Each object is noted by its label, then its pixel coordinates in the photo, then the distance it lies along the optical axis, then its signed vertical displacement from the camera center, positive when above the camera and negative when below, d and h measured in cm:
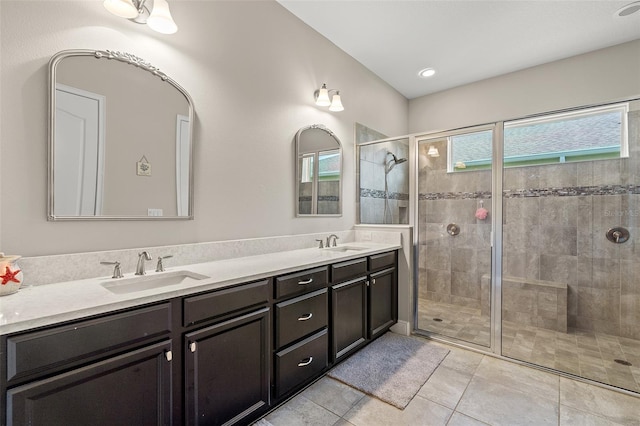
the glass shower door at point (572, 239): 257 -24
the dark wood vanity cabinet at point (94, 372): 92 -55
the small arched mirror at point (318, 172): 267 +41
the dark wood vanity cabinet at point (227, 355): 131 -68
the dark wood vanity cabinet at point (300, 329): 169 -71
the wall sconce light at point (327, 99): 272 +109
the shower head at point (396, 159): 325 +61
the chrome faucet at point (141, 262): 156 -25
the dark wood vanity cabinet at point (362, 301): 212 -70
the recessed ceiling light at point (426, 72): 351 +172
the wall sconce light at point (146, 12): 145 +103
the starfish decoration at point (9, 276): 114 -24
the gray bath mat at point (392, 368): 196 -117
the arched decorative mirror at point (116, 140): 141 +40
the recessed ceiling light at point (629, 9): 239 +170
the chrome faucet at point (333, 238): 283 -23
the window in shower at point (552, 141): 262 +71
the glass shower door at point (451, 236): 286 -22
